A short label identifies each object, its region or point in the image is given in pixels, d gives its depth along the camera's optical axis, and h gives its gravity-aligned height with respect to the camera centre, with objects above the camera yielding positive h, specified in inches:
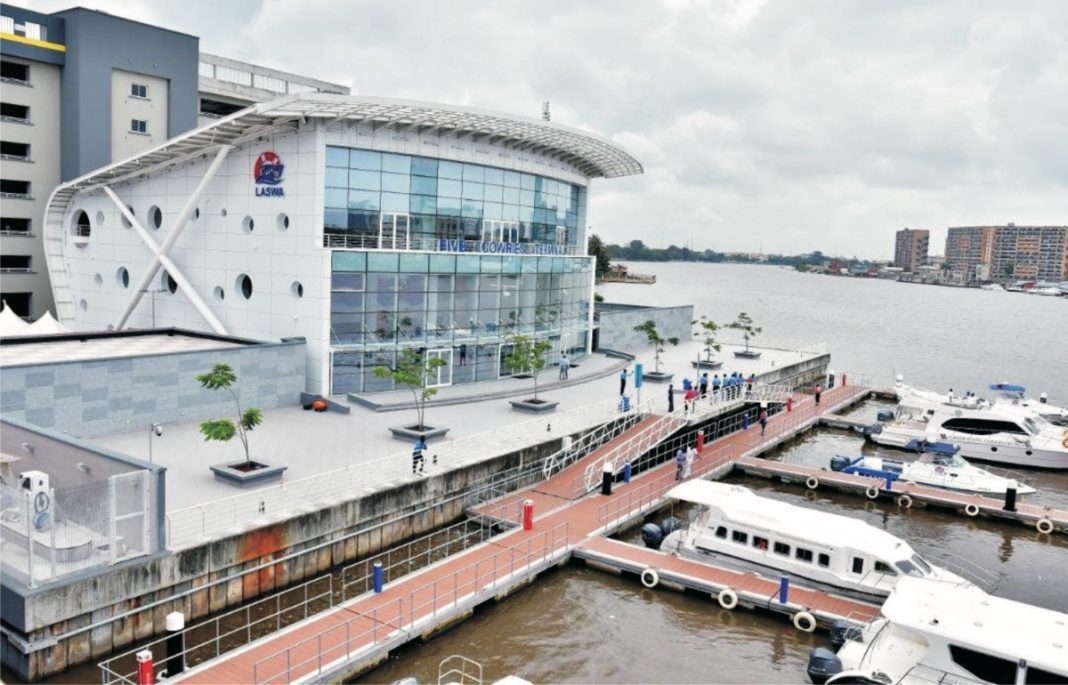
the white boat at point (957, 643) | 605.9 -262.9
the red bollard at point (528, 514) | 949.8 -285.0
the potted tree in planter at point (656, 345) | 1720.0 -191.3
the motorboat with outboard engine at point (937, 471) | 1267.2 -295.3
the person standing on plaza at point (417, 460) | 978.7 -236.6
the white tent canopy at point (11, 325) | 1478.8 -158.0
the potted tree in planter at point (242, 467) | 869.8 -237.6
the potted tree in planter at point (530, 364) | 1346.0 -164.1
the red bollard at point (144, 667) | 581.0 -294.4
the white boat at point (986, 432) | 1502.2 -270.6
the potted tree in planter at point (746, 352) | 2239.1 -209.5
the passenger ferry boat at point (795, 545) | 832.9 -279.1
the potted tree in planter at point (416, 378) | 1123.3 -171.3
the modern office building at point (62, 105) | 1959.9 +328.1
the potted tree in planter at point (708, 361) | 1963.8 -208.4
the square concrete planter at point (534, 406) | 1339.8 -227.4
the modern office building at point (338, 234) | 1344.7 +32.6
